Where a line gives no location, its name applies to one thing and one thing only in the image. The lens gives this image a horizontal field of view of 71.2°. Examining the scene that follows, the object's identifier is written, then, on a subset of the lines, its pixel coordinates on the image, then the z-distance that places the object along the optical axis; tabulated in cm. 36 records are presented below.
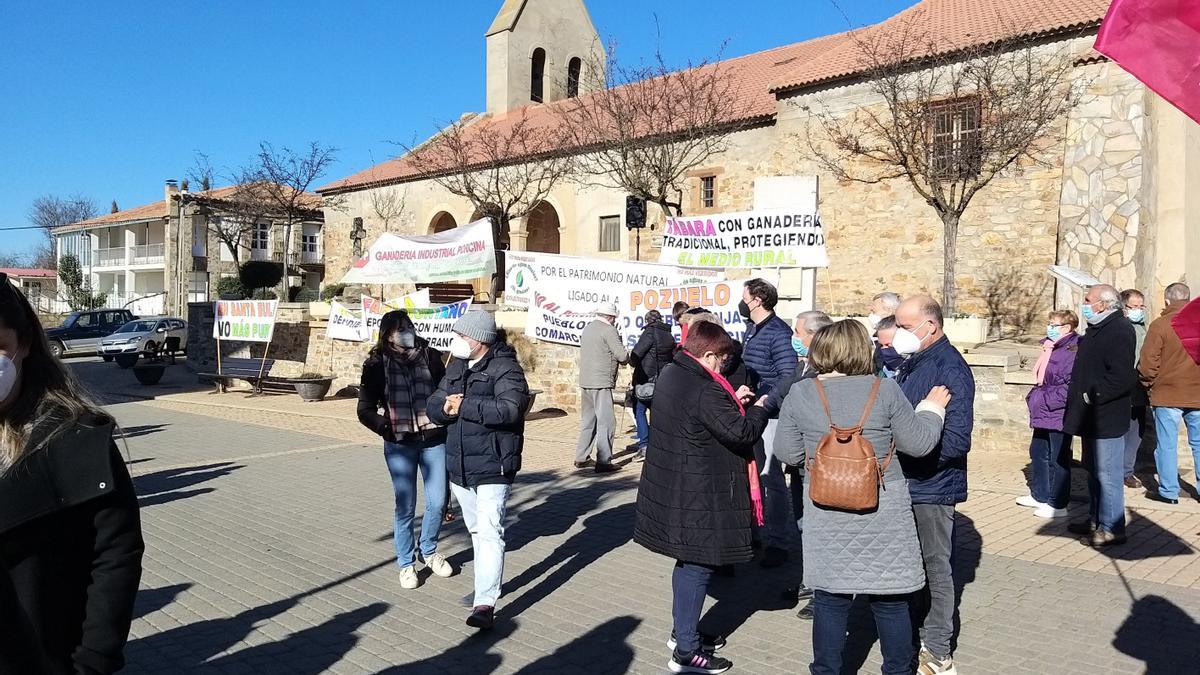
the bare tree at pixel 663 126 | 2080
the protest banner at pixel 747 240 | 1033
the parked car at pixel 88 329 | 3145
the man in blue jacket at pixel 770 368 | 600
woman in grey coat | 353
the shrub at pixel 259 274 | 3186
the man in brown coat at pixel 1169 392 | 729
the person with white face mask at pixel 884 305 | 619
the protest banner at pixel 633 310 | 1101
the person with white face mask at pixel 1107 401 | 624
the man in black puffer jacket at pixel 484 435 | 488
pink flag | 249
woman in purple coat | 707
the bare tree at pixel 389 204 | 3344
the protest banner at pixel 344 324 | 1697
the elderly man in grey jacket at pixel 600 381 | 955
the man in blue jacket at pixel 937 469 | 405
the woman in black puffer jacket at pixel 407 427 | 568
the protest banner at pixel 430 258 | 1509
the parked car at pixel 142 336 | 2736
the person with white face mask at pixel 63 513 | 185
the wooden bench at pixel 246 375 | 1798
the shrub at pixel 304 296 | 3544
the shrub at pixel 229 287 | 3757
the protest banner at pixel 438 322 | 1495
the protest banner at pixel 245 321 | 1827
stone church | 1555
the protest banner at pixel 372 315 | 1631
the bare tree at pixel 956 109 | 1527
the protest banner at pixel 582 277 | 1238
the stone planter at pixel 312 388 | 1688
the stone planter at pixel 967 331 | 1092
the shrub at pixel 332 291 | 3177
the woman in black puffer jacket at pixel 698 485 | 406
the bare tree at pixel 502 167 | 2642
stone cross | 3406
